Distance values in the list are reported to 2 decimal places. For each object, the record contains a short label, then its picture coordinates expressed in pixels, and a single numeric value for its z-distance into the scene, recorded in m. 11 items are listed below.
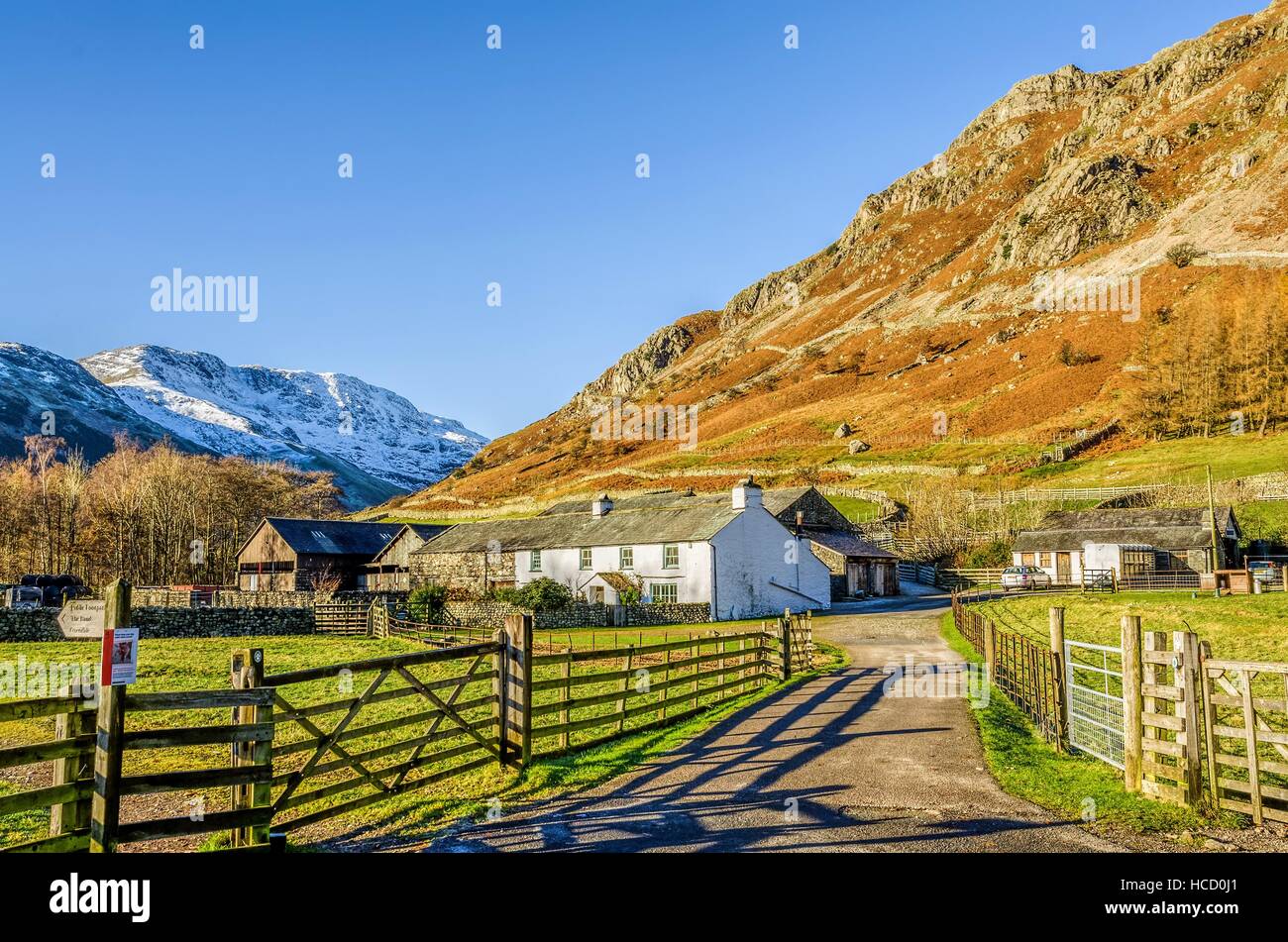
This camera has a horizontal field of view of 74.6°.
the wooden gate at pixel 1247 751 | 9.05
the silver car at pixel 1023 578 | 53.50
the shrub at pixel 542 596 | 47.97
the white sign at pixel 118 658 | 7.02
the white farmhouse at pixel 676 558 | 47.78
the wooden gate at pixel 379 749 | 9.02
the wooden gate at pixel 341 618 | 46.59
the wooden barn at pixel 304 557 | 66.81
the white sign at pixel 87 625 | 9.30
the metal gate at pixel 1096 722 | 12.54
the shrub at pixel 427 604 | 47.22
